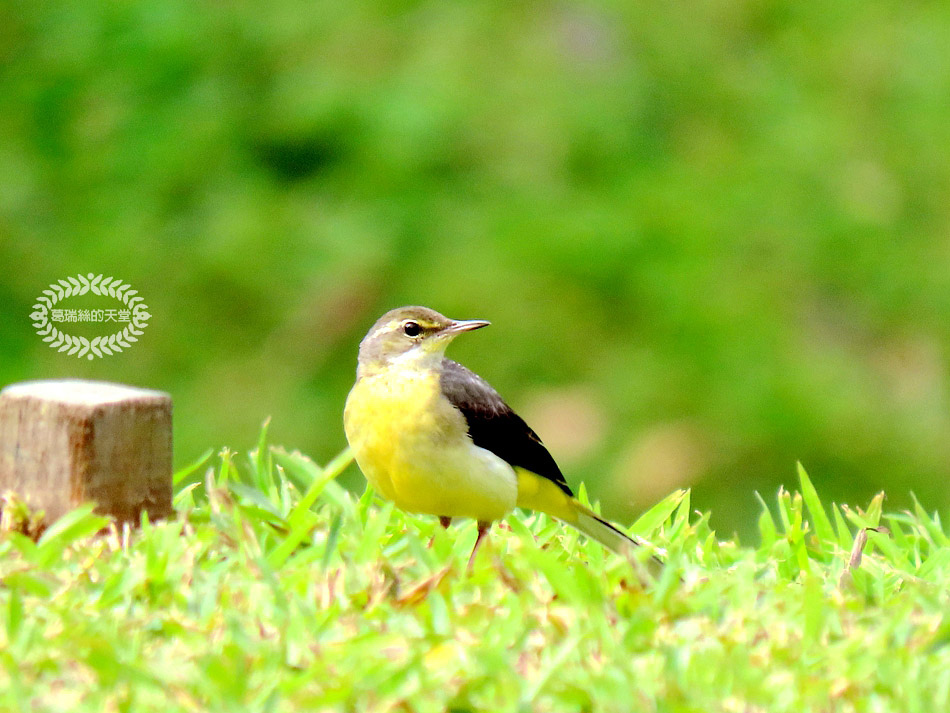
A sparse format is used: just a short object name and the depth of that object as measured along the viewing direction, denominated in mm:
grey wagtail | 10867
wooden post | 10156
